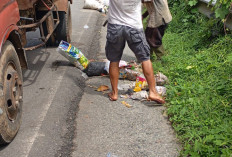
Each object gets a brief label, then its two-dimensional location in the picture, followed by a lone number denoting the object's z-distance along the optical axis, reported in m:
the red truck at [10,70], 2.89
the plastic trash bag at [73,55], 5.02
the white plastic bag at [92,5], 11.02
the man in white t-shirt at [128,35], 3.87
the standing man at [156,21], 5.05
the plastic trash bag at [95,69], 5.10
